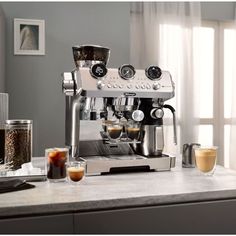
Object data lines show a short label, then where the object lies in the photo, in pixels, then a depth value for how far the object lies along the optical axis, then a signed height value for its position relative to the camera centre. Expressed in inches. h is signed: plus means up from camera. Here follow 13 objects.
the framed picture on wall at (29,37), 104.7 +27.7
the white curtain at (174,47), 122.1 +28.7
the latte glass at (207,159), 51.9 -6.3
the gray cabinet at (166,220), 38.7 -12.7
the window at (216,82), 139.3 +17.0
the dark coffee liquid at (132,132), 57.8 -2.1
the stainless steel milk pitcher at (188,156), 58.6 -6.7
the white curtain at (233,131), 137.1 -4.4
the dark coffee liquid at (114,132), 56.0 -2.1
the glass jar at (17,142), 51.5 -3.6
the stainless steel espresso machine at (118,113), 53.7 +1.3
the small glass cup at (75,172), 45.7 -7.5
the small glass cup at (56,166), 47.4 -6.9
